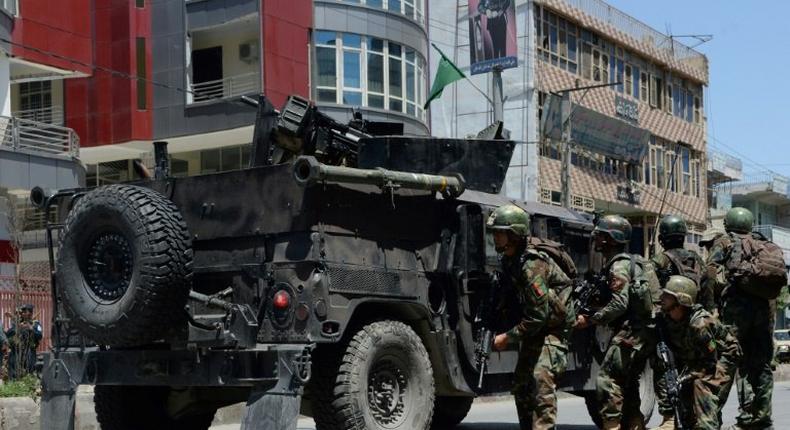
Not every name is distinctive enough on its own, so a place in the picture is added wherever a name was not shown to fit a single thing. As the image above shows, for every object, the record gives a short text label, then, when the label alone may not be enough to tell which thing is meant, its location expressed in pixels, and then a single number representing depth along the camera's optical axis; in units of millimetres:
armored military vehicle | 8266
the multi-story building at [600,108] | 39281
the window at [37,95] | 33844
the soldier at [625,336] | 9156
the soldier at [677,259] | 10508
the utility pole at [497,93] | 28828
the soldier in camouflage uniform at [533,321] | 8148
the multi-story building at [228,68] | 30453
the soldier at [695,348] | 8727
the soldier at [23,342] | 14145
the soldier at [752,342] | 9641
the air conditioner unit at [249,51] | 31516
